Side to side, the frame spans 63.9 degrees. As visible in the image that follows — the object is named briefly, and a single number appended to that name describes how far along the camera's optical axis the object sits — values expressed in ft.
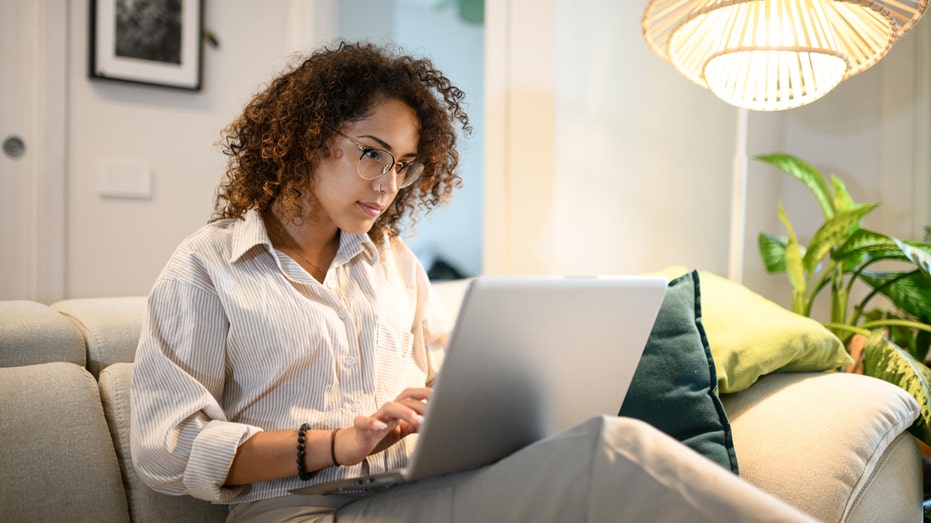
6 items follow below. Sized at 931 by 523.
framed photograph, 7.78
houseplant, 5.25
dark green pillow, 4.14
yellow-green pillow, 4.50
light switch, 7.91
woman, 3.10
